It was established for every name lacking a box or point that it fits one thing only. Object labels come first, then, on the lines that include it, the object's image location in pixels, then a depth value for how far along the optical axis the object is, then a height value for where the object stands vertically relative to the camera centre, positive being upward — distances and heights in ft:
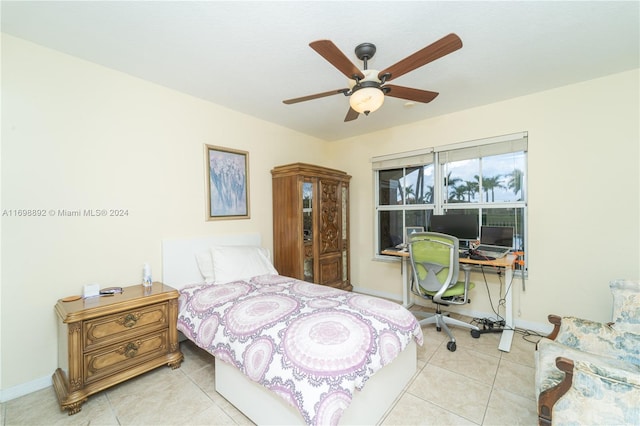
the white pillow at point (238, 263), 8.73 -1.84
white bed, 4.70 -3.78
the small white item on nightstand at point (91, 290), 6.51 -1.96
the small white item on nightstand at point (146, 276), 7.53 -1.89
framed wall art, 9.54 +1.12
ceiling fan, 4.63 +2.89
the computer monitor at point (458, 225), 9.89 -0.65
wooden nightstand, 5.61 -3.08
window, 9.85 +1.02
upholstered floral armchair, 3.55 -2.77
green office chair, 8.19 -2.09
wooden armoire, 10.89 -0.55
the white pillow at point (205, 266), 8.88 -1.87
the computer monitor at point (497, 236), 9.57 -1.03
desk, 8.06 -2.88
